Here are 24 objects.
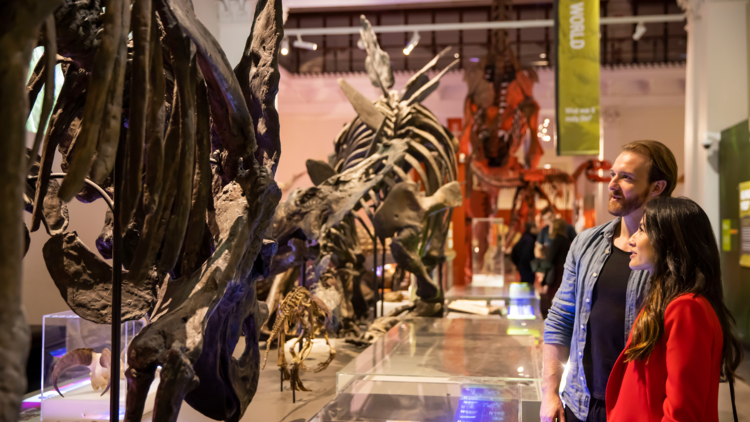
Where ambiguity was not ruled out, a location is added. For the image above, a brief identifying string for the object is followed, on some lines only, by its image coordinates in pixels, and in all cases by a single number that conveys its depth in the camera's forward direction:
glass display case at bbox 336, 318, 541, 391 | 3.33
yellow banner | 7.25
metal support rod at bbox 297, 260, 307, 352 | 4.32
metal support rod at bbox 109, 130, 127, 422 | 1.65
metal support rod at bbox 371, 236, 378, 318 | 6.00
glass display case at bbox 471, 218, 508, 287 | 9.34
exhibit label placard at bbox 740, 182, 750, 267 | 6.56
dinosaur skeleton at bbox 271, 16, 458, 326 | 3.81
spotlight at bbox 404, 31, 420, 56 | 10.46
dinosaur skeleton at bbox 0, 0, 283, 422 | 0.88
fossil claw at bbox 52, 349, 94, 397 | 3.04
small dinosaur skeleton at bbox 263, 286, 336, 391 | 3.58
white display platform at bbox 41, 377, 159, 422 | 3.16
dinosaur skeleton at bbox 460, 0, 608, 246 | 11.00
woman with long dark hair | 1.73
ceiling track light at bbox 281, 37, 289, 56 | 11.54
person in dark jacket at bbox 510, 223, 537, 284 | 9.41
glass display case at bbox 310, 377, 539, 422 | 3.03
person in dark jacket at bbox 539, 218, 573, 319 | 7.91
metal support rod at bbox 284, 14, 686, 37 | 10.49
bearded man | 2.17
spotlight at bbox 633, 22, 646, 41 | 10.88
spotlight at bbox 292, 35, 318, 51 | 11.55
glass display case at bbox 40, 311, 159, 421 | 3.14
